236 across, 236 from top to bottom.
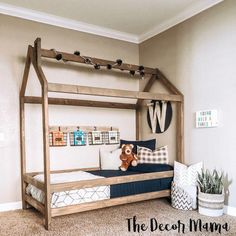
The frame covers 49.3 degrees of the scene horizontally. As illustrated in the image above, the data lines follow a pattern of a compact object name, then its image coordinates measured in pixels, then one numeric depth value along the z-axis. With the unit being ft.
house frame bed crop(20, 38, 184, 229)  8.50
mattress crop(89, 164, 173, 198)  9.83
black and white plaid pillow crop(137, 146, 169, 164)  11.79
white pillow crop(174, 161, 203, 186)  10.43
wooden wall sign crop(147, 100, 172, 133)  12.74
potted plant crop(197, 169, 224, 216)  9.30
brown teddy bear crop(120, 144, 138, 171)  11.94
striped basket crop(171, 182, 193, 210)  10.05
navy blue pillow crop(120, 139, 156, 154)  12.60
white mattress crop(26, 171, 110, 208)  8.73
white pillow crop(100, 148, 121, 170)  12.21
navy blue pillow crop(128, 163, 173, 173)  11.08
